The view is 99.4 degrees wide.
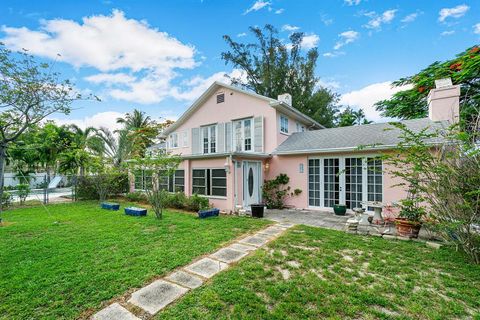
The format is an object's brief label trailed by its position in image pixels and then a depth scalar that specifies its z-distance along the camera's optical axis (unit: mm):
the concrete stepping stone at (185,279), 3560
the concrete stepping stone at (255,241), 5531
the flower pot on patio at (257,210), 8812
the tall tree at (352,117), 22969
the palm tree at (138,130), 19266
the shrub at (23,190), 12539
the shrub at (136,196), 13423
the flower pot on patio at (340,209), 8955
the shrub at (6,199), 11344
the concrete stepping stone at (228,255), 4582
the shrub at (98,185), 13438
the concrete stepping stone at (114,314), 2746
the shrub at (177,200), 10641
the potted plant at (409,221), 6020
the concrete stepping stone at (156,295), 2986
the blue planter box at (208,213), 8570
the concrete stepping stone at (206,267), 3957
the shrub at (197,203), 9925
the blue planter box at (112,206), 10711
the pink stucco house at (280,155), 9000
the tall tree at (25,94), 7074
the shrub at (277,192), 10945
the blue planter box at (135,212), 9102
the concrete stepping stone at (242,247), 5175
